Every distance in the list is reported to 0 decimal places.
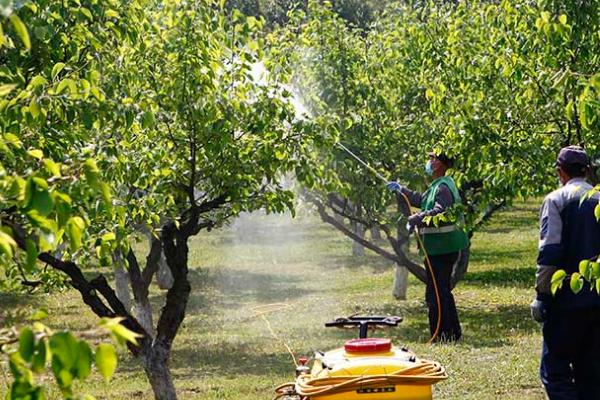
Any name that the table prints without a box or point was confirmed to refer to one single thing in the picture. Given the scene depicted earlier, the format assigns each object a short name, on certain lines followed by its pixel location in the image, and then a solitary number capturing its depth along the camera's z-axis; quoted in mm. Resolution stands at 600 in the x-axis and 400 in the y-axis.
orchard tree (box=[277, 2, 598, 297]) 17973
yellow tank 9839
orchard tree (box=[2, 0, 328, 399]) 15300
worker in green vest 20125
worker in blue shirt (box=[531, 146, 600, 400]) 12004
